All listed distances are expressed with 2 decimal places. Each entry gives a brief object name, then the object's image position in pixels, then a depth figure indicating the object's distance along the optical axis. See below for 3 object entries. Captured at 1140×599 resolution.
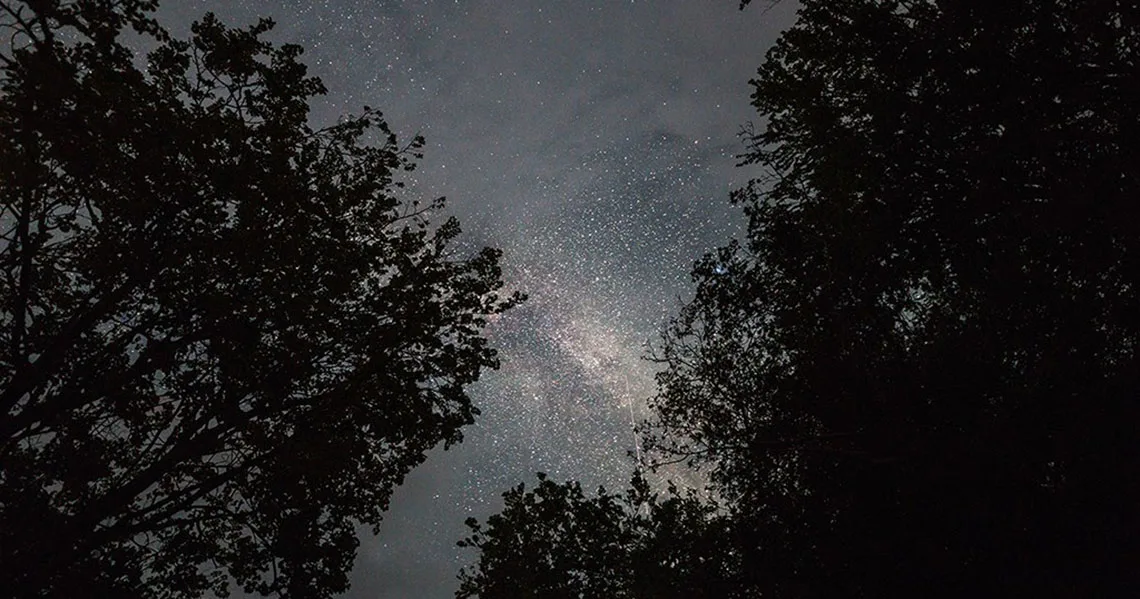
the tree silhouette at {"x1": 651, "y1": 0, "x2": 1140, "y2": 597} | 8.79
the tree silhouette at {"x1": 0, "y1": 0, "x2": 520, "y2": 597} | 8.11
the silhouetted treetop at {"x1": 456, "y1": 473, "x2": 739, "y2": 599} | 12.85
